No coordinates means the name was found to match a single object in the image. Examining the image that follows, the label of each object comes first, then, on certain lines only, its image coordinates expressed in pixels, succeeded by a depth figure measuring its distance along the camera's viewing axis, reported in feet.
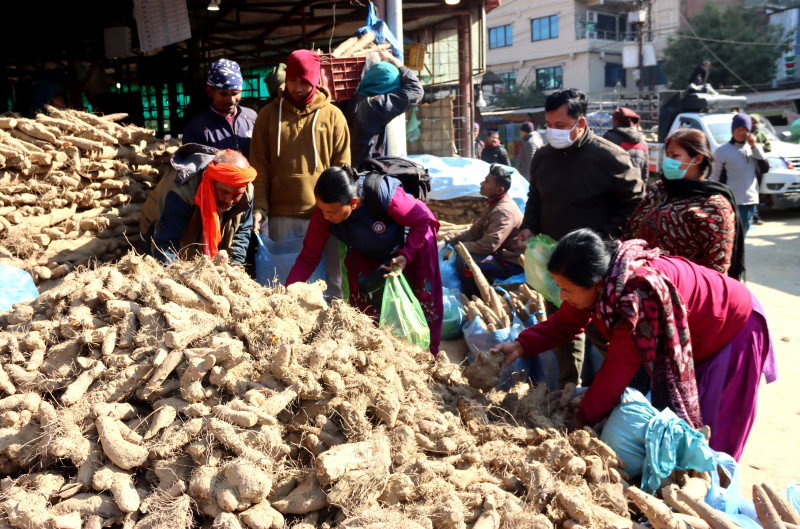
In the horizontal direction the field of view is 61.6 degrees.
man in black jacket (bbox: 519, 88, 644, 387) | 12.07
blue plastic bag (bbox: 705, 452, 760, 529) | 7.97
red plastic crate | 16.17
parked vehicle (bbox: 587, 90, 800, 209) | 36.68
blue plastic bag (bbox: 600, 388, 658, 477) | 8.33
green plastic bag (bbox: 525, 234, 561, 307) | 12.09
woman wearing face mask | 10.34
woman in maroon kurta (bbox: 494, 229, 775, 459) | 8.06
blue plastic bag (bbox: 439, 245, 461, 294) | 17.92
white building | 109.40
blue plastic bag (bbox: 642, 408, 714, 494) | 8.06
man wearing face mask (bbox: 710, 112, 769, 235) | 25.94
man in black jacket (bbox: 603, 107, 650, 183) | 19.02
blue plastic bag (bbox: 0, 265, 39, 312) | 11.41
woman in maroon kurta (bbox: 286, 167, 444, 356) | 11.19
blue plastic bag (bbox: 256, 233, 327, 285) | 13.74
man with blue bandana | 13.85
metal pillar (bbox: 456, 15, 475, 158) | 28.99
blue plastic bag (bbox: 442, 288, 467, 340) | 16.06
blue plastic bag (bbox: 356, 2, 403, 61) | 18.62
